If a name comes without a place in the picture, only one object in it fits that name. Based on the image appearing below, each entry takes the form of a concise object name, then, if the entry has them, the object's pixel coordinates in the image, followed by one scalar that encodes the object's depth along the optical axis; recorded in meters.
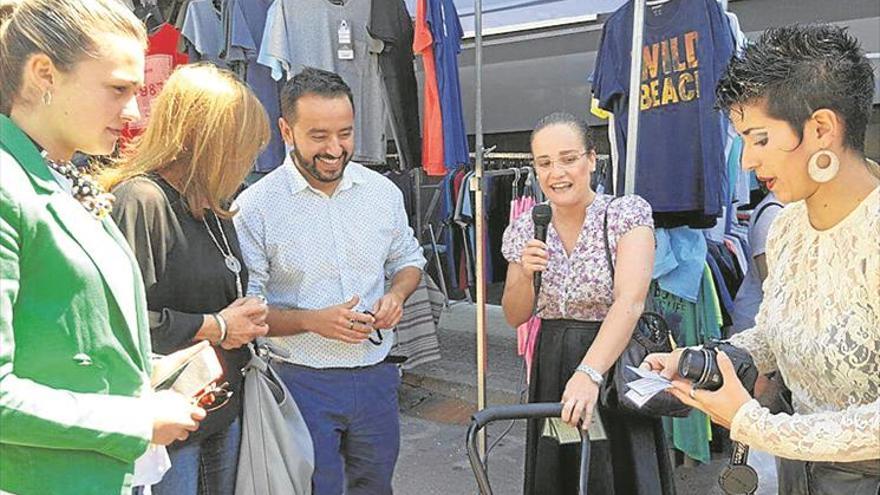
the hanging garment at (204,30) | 4.25
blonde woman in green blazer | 1.12
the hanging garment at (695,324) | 3.11
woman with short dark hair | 1.32
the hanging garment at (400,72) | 3.82
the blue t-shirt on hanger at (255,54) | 3.97
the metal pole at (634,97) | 2.70
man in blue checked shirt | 2.28
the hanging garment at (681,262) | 3.02
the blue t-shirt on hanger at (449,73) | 3.78
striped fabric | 2.75
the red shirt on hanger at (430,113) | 3.77
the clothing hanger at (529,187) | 4.87
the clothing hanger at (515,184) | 5.20
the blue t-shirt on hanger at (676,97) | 3.01
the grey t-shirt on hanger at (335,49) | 3.75
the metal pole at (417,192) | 5.72
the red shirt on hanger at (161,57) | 4.31
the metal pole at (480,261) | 3.10
